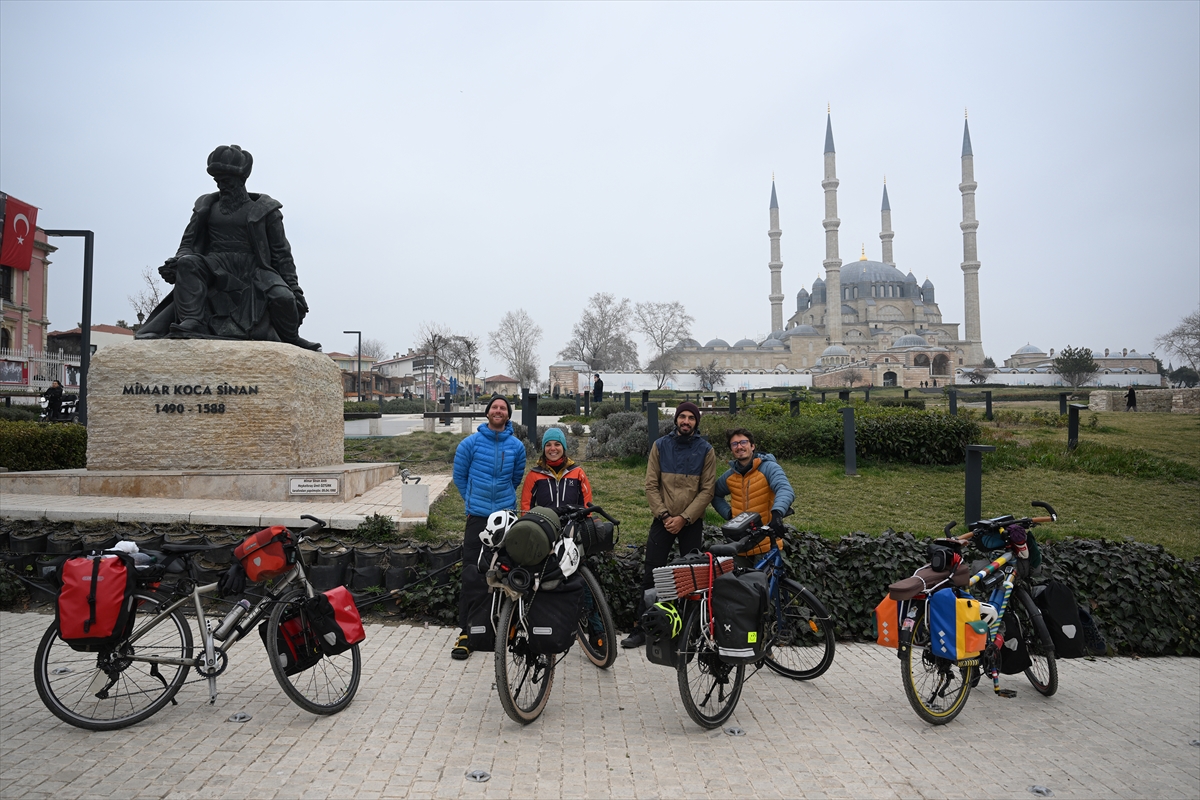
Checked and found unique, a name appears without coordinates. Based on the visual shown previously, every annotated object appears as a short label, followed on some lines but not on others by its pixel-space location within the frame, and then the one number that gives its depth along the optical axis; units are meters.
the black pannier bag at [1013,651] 4.11
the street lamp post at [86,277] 11.09
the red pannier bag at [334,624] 3.67
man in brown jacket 4.55
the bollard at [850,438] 11.42
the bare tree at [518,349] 62.44
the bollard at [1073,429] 12.97
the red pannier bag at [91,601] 3.33
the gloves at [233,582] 3.65
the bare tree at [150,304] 34.75
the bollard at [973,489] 5.77
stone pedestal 7.77
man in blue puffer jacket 4.75
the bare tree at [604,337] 70.19
